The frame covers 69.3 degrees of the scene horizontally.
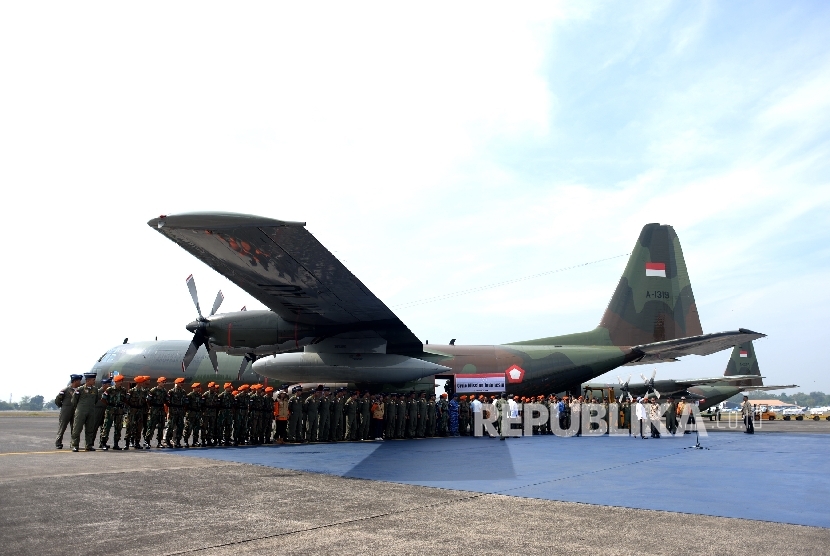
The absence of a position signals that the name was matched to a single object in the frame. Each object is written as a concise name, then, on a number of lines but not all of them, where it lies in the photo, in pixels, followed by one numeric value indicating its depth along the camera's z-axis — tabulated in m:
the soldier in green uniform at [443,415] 22.84
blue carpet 9.27
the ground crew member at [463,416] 23.17
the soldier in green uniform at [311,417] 19.14
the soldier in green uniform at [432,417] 22.17
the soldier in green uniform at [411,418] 21.47
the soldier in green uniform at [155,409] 16.62
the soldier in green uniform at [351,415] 19.97
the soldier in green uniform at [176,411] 16.88
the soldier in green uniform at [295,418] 18.84
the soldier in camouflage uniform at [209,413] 17.44
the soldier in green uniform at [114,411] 16.11
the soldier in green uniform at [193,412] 17.11
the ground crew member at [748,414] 25.95
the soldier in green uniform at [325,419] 19.41
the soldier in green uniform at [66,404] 15.46
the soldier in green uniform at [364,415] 20.27
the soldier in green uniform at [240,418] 18.08
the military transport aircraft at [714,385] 41.84
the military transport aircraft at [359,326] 14.05
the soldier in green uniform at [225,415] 17.75
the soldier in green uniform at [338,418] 19.73
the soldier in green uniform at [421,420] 21.75
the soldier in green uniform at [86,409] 15.46
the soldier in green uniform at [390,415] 20.78
